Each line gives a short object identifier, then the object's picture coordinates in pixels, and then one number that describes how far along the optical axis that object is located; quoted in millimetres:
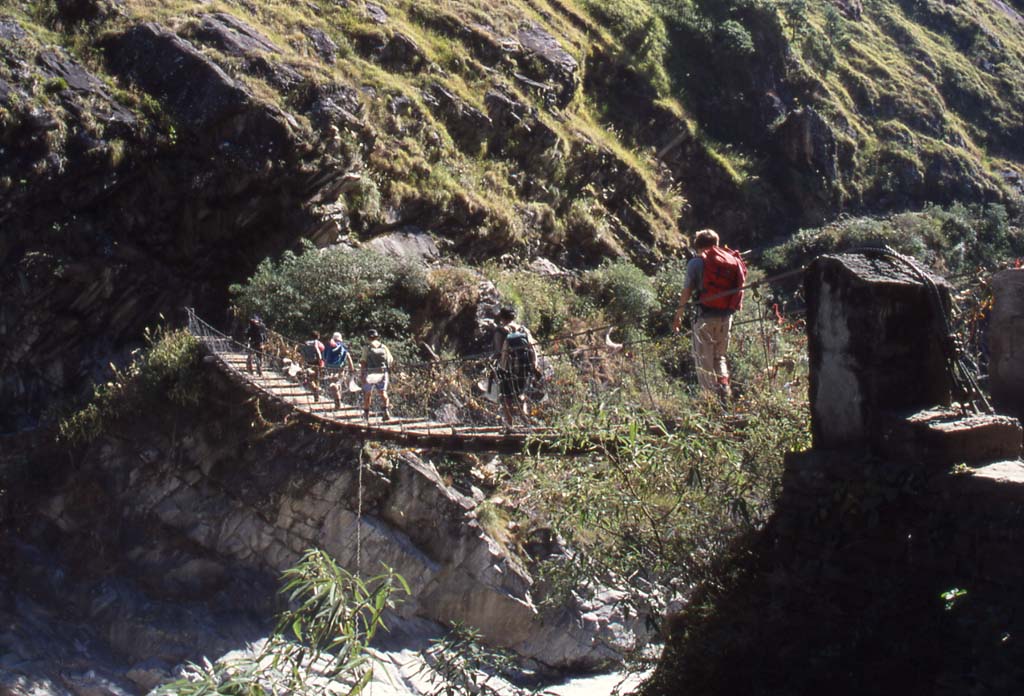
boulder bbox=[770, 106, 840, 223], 23766
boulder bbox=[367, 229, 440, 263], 15690
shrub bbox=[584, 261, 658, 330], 17312
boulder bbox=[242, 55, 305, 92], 15273
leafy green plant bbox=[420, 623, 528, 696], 5340
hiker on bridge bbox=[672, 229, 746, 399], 6656
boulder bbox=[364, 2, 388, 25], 18828
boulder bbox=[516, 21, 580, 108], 20719
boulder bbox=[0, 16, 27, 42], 13703
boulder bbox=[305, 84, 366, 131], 15328
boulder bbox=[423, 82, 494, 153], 18281
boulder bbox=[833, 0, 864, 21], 32531
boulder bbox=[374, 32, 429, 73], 18375
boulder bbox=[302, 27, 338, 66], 17188
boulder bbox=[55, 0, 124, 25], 15055
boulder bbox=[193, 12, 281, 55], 15398
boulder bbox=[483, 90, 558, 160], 19062
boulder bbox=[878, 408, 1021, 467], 4254
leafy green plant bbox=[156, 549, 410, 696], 4262
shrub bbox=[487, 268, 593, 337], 16250
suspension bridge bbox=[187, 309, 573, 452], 8734
